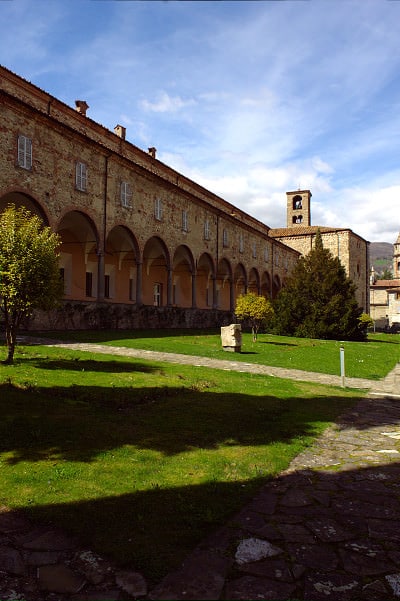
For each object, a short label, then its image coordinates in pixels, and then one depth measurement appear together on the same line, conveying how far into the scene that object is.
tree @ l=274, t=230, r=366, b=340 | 26.53
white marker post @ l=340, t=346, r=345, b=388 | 9.66
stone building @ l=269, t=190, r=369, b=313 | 54.41
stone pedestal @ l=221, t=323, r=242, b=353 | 15.16
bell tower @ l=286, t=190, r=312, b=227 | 60.50
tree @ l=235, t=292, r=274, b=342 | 19.48
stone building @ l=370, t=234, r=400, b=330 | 68.06
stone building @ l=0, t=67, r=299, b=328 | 18.31
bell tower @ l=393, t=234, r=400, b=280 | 79.51
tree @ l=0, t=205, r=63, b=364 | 8.38
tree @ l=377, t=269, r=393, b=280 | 118.86
